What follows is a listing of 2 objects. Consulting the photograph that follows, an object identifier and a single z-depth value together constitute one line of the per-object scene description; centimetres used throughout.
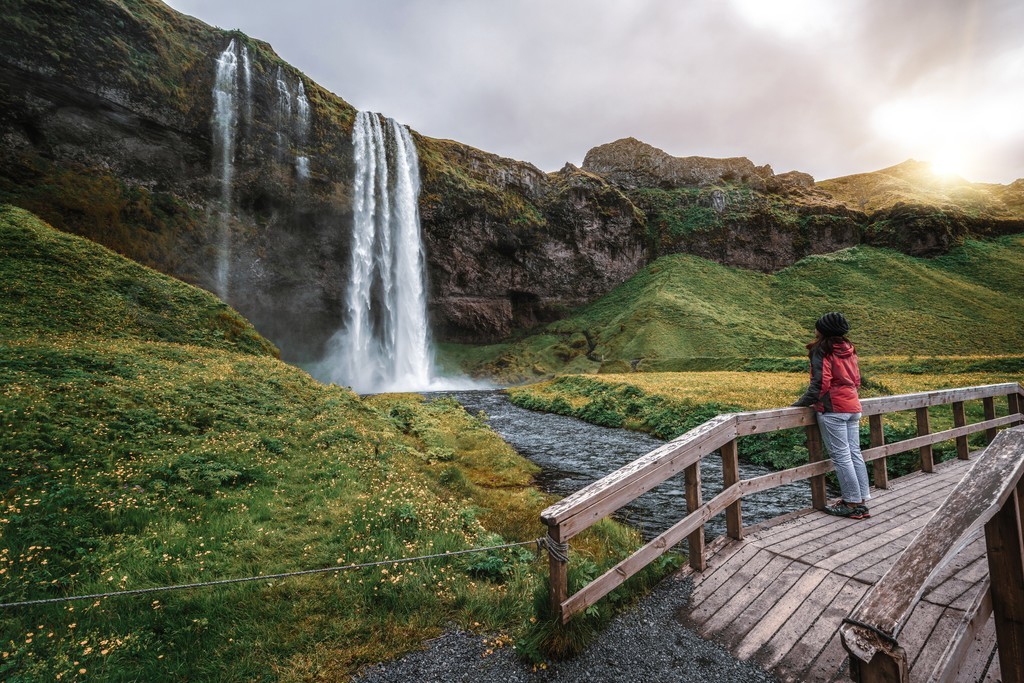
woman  621
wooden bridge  223
